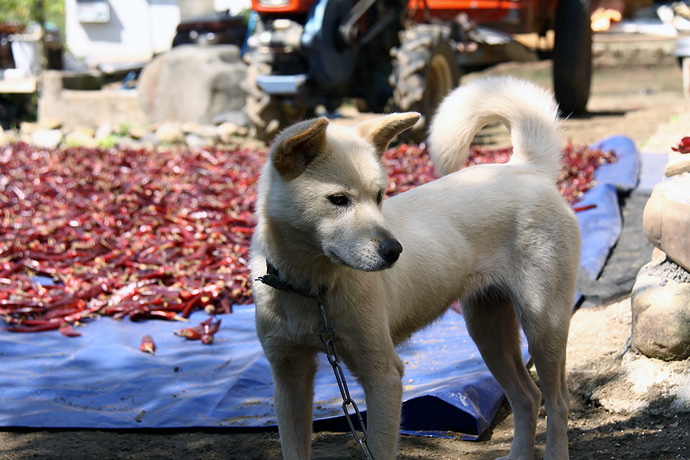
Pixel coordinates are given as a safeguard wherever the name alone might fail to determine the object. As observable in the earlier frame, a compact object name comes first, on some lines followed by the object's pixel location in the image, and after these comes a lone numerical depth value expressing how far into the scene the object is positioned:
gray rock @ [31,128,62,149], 12.55
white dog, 2.71
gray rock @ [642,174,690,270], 3.74
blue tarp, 3.81
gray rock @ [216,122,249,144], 12.09
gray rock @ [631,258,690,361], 3.75
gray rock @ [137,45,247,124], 13.25
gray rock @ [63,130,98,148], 12.31
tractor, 9.70
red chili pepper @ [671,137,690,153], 4.41
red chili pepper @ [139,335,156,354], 4.75
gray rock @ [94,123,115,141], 12.89
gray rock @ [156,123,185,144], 12.20
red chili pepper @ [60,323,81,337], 4.98
